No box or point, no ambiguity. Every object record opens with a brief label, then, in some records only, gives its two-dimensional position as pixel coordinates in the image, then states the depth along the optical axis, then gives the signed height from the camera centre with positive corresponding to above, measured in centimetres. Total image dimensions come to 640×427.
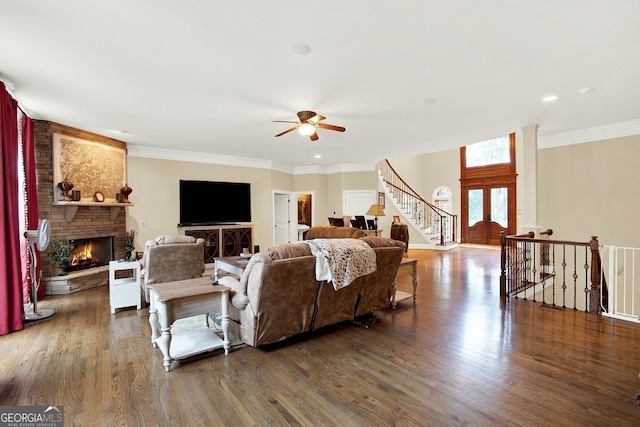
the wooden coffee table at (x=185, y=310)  260 -90
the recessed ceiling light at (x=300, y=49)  265 +147
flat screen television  720 +26
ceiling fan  420 +124
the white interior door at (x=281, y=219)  955 -23
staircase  1020 -23
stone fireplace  497 -13
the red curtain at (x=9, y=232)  327 -19
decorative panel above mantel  514 +90
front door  1053 -14
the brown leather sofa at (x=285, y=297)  278 -86
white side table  415 -105
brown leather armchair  431 -70
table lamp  771 -1
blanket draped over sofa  301 -51
